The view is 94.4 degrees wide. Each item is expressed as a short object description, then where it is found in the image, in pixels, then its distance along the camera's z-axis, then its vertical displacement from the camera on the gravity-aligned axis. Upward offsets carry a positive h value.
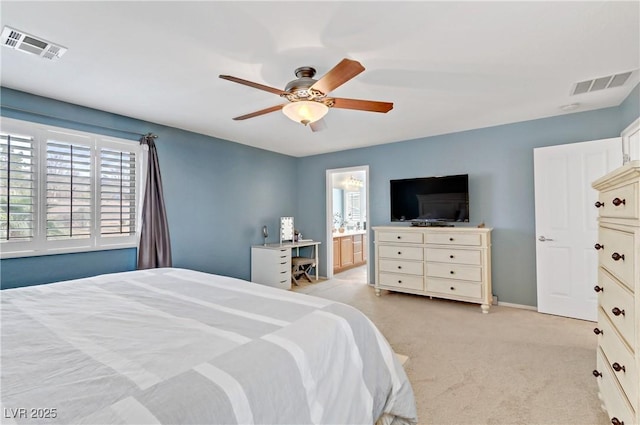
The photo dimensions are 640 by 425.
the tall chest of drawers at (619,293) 1.23 -0.38
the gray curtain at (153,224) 3.42 -0.07
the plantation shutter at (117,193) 3.23 +0.28
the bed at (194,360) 0.82 -0.50
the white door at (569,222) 3.21 -0.07
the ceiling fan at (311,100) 1.97 +0.87
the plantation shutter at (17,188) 2.59 +0.27
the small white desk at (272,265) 4.60 -0.75
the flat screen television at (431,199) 4.01 +0.26
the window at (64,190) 2.64 +0.28
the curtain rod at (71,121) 2.66 +0.99
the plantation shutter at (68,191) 2.86 +0.27
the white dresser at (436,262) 3.66 -0.60
